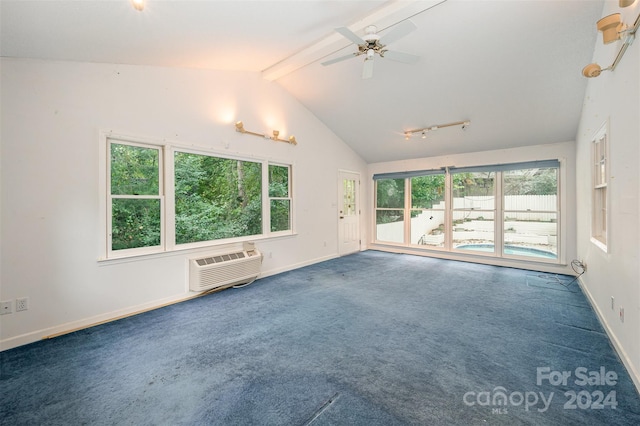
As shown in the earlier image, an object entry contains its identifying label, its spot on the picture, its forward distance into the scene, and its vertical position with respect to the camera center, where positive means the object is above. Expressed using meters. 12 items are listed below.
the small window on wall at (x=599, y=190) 2.89 +0.25
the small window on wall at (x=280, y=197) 4.91 +0.27
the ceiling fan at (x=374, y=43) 2.43 +1.65
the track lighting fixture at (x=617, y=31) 1.92 +1.33
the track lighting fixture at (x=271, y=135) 4.24 +1.31
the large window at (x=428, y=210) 6.24 +0.04
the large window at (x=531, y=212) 4.96 -0.01
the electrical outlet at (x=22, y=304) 2.49 -0.84
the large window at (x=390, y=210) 6.90 +0.04
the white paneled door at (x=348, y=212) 6.40 -0.01
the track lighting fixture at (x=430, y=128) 4.76 +1.55
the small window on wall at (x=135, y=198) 3.09 +0.16
